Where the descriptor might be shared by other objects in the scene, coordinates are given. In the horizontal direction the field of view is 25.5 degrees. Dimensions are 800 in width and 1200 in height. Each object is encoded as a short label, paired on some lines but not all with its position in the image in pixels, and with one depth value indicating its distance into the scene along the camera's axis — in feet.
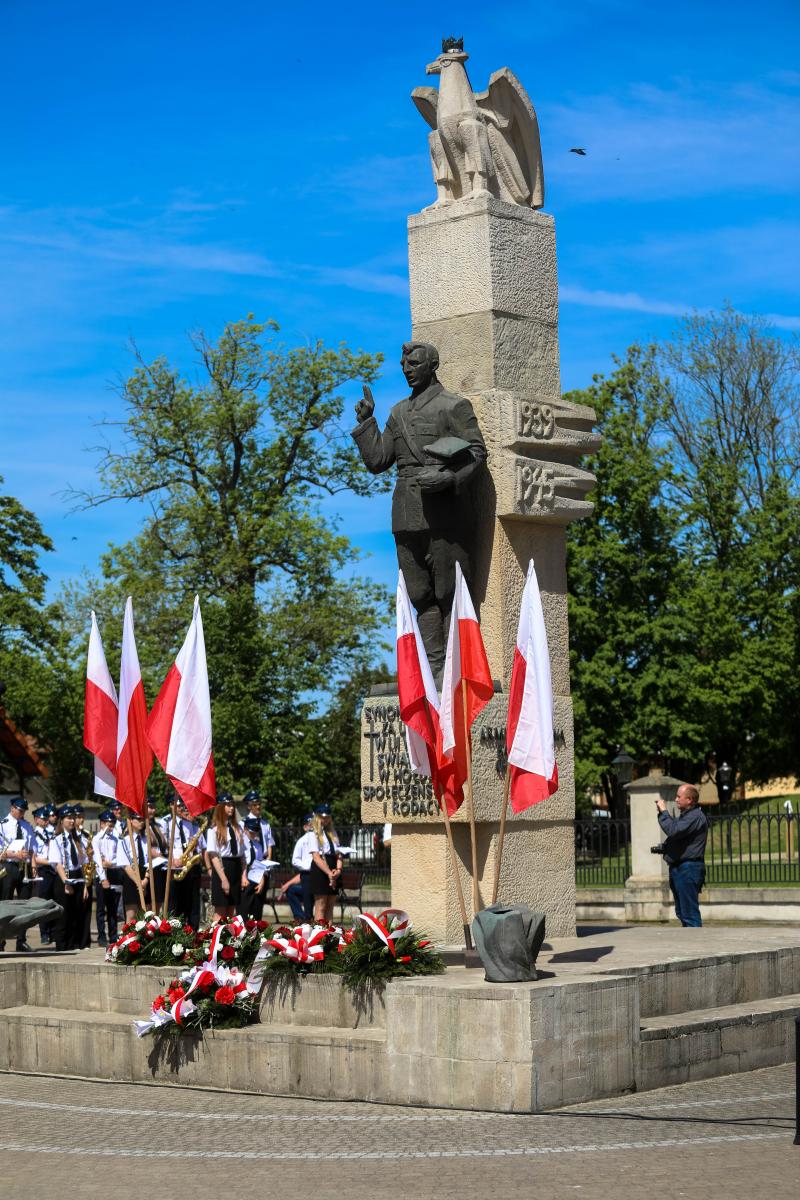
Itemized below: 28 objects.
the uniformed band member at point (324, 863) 59.23
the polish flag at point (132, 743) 43.32
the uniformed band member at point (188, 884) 56.59
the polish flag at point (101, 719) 43.88
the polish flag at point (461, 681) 38.45
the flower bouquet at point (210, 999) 35.86
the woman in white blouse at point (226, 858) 52.70
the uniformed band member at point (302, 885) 60.39
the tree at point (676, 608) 141.69
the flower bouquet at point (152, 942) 39.47
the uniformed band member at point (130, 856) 57.00
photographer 52.70
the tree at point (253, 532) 125.08
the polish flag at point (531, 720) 37.19
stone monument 41.93
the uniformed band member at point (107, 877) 62.18
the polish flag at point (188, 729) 40.29
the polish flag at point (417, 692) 38.63
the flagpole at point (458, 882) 38.34
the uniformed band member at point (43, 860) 59.47
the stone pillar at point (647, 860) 81.25
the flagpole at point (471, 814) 38.50
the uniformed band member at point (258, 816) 61.62
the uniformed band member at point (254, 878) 59.36
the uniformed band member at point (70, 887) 58.13
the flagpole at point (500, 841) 37.55
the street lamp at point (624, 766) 105.09
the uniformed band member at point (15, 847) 65.21
